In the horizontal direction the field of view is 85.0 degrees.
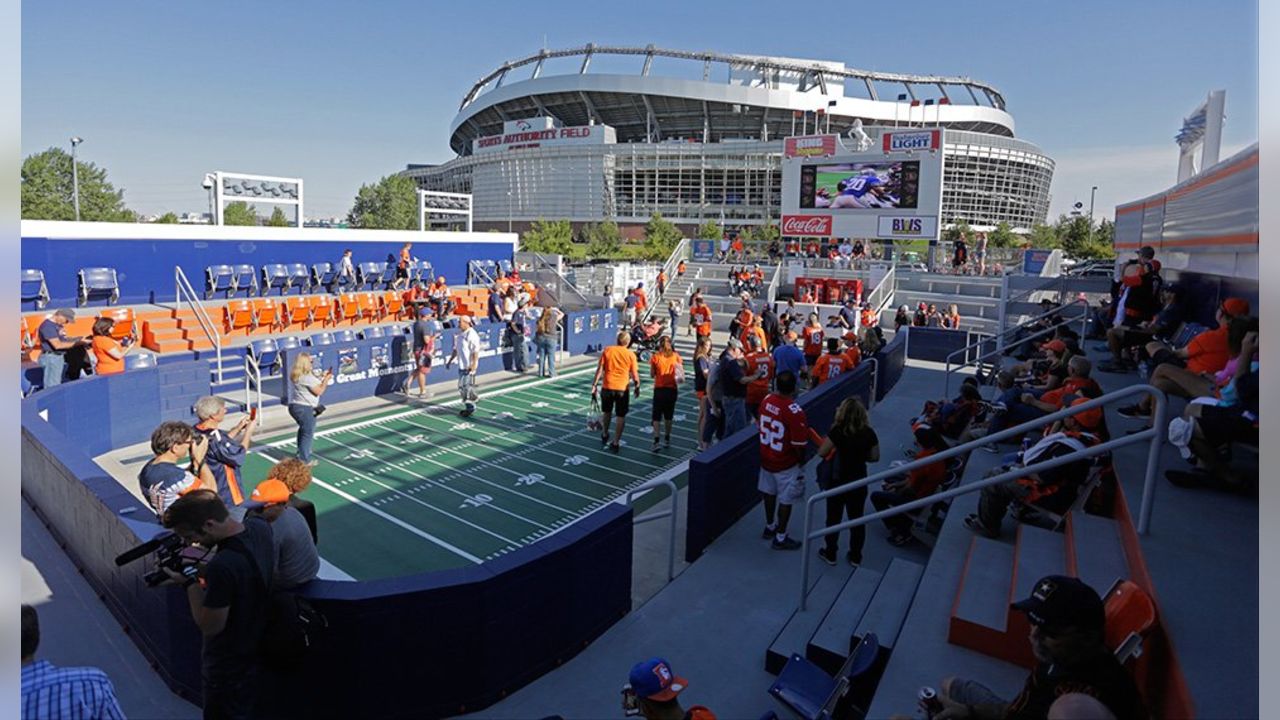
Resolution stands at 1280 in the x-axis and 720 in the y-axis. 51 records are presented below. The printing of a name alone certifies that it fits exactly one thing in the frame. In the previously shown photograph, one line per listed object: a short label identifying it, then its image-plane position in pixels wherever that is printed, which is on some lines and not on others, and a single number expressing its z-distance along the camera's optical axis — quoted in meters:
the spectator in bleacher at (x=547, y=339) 17.48
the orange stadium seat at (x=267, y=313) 19.64
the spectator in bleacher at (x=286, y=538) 4.36
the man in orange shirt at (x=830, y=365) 12.27
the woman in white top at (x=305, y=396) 9.61
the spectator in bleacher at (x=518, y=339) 17.83
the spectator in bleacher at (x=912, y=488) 7.43
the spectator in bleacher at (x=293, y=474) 4.59
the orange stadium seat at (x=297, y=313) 20.48
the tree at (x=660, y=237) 60.19
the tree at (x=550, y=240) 57.28
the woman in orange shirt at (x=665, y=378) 10.99
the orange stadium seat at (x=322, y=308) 21.19
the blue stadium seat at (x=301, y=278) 21.98
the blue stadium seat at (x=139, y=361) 12.37
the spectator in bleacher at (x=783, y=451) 7.18
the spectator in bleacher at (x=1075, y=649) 2.85
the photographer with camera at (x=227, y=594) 3.63
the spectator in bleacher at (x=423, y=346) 14.96
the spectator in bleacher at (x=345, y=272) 22.91
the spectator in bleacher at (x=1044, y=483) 5.82
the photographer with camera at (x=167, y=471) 5.68
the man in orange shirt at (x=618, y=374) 11.27
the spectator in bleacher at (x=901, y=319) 22.47
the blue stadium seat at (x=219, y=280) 20.11
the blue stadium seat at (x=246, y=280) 20.64
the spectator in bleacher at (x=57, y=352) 11.01
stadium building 76.94
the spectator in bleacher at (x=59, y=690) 2.46
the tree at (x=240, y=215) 75.93
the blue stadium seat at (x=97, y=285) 17.47
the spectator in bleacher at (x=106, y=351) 11.11
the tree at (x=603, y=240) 62.44
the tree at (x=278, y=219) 74.06
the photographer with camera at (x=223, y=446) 6.45
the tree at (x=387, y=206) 77.69
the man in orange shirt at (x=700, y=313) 17.12
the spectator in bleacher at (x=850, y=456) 6.95
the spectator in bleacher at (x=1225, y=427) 5.04
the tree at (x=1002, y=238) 55.69
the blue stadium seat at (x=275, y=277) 21.39
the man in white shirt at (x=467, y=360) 13.56
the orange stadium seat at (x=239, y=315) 19.09
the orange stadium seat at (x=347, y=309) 21.86
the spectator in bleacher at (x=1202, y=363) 6.12
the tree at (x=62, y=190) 48.09
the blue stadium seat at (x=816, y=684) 4.63
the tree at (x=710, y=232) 63.12
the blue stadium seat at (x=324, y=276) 22.83
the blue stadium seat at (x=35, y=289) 16.16
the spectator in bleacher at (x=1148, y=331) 10.92
